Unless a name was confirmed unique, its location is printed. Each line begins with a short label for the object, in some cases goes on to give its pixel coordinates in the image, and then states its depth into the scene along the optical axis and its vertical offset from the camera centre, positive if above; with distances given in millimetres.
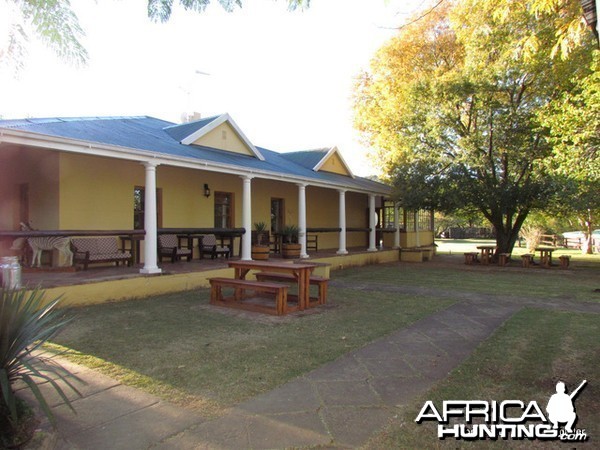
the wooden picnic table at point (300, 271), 6914 -775
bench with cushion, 8828 -546
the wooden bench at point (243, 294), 6574 -1202
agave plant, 2435 -743
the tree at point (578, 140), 11289 +2514
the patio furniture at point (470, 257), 16189 -1261
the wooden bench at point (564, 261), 14742 -1300
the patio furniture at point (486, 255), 16125 -1150
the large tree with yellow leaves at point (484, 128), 13430 +3606
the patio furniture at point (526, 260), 14970 -1253
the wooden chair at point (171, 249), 10577 -570
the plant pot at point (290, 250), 12141 -698
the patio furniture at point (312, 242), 15816 -598
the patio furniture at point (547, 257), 14906 -1147
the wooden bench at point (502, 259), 15555 -1263
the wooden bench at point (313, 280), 7501 -1037
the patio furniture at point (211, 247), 11724 -601
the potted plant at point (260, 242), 11164 -489
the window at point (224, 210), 13180 +566
